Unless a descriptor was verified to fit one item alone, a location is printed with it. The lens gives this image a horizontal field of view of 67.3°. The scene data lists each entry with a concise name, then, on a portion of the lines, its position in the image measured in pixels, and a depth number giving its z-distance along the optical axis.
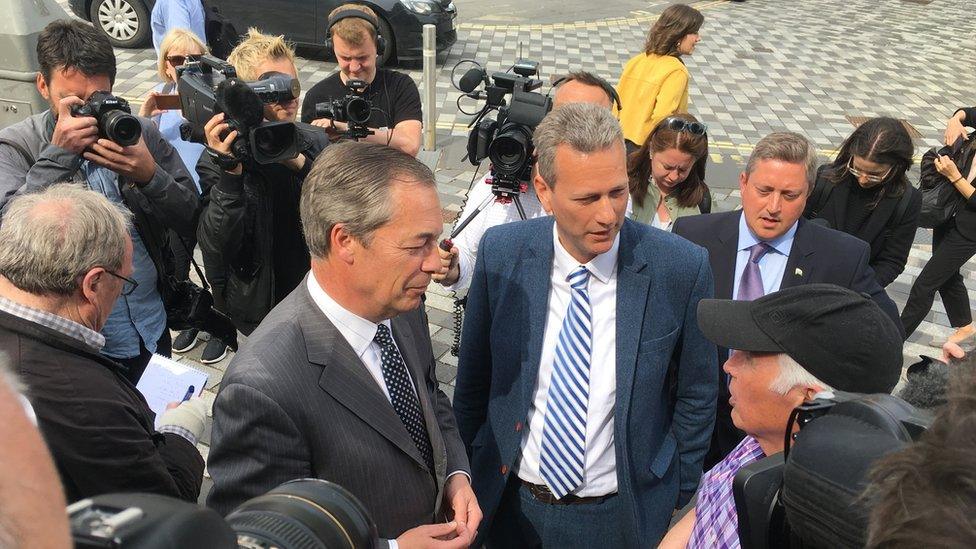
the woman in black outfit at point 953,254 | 4.66
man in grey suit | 1.83
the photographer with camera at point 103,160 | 2.96
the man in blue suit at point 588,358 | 2.43
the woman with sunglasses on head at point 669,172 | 3.79
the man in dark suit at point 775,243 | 3.04
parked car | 10.23
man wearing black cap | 1.85
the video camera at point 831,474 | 1.11
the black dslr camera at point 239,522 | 0.86
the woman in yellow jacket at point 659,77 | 5.68
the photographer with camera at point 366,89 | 4.29
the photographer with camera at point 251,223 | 3.06
